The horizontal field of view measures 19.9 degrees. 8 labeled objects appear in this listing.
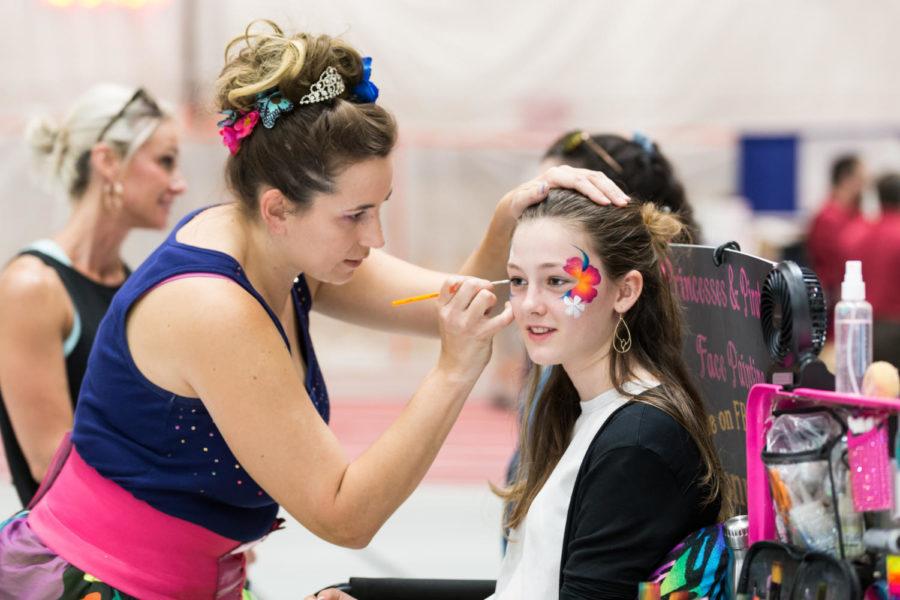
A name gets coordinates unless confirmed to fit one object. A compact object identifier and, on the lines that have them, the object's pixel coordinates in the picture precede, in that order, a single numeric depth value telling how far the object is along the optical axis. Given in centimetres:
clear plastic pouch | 283
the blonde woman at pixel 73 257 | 388
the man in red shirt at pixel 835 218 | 1030
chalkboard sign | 318
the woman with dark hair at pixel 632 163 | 383
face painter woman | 321
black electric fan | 288
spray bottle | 286
